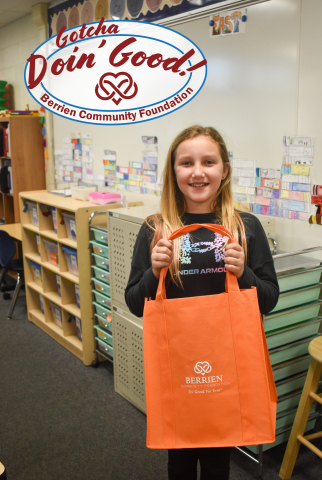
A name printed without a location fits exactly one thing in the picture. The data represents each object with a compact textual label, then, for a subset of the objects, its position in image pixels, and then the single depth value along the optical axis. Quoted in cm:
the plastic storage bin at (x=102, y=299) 274
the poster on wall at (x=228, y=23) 226
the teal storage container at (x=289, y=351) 191
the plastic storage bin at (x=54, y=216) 319
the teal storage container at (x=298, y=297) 190
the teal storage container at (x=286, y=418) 195
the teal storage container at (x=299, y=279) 189
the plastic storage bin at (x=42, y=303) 355
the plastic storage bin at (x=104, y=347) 279
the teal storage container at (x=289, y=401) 195
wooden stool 175
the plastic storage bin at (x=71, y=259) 297
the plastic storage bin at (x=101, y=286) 273
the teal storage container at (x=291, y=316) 187
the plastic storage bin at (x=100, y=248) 269
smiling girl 119
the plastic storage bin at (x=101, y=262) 270
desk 382
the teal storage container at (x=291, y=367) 194
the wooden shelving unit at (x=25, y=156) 459
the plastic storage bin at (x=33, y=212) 344
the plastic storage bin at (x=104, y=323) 279
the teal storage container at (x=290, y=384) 195
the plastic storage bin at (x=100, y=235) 267
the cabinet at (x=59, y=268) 288
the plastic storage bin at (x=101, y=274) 271
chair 366
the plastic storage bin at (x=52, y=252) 325
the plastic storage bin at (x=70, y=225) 292
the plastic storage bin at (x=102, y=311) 275
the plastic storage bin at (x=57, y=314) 334
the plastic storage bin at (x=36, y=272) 357
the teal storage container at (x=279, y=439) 191
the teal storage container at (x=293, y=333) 190
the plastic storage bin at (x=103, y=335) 278
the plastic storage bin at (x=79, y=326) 306
